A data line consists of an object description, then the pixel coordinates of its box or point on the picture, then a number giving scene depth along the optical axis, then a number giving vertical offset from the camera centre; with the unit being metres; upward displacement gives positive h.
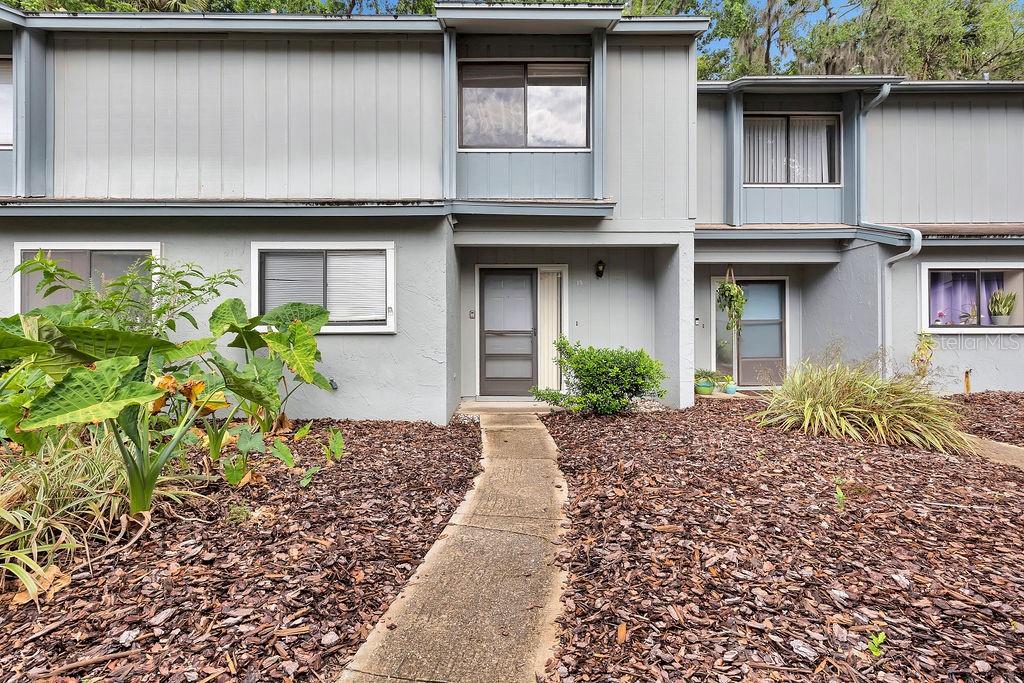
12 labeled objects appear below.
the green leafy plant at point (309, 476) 3.49 -0.95
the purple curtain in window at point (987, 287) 7.94 +0.92
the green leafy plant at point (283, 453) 3.23 -0.71
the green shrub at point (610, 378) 5.70 -0.37
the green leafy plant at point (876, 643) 1.79 -1.09
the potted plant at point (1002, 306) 7.84 +0.61
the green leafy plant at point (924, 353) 7.56 -0.12
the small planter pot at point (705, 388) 7.88 -0.68
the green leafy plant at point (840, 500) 3.05 -0.97
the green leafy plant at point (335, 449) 3.92 -0.84
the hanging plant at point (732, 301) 8.06 +0.73
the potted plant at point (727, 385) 7.98 -0.65
